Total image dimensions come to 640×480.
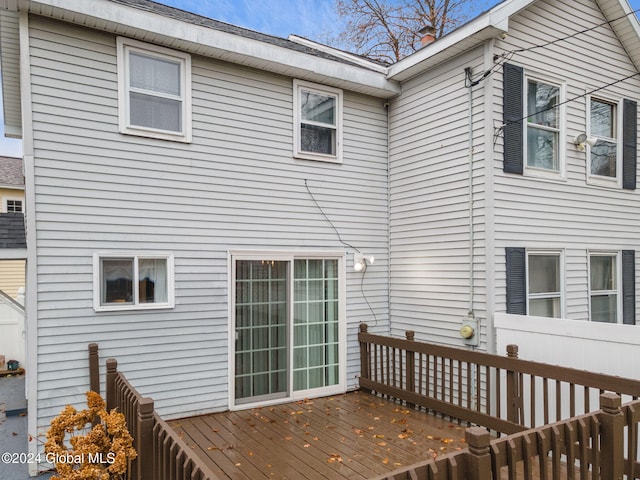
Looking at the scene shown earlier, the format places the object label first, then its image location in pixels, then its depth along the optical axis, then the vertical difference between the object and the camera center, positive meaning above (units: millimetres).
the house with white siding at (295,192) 4535 +621
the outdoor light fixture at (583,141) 6012 +1379
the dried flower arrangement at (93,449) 2801 -1426
